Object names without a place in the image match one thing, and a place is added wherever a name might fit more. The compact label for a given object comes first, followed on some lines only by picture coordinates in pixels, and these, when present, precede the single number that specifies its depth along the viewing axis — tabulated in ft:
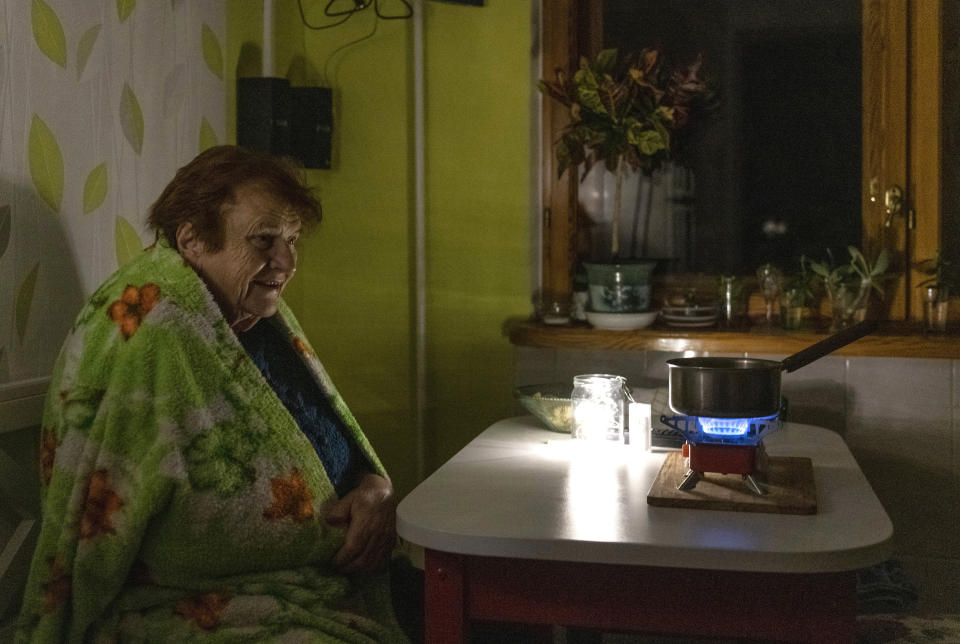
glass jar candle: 6.87
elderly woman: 5.17
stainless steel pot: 5.23
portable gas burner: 5.35
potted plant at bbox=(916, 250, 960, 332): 8.35
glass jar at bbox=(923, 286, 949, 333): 8.34
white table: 4.56
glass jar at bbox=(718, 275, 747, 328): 8.87
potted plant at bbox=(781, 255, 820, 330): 8.63
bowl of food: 7.21
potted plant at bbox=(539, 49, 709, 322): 8.76
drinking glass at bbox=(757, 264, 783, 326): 8.91
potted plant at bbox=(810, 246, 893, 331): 8.52
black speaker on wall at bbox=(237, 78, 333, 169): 8.85
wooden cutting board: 5.15
